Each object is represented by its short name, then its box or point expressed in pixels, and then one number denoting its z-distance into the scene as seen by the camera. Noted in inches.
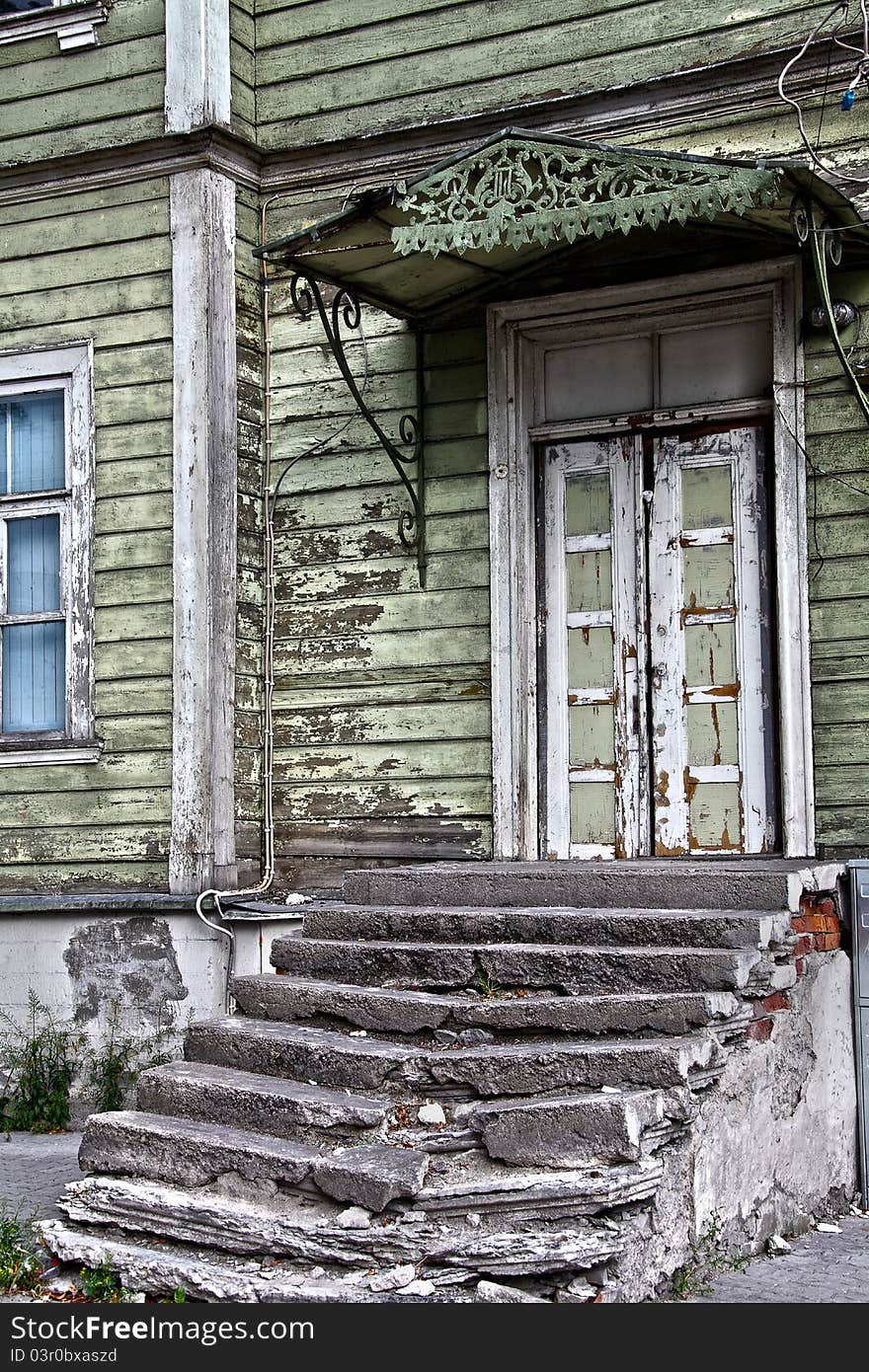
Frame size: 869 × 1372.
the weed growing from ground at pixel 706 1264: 182.1
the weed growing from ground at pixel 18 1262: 181.6
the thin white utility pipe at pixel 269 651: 303.1
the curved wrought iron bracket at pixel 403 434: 282.7
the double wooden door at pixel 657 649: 271.7
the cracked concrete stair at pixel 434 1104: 170.6
